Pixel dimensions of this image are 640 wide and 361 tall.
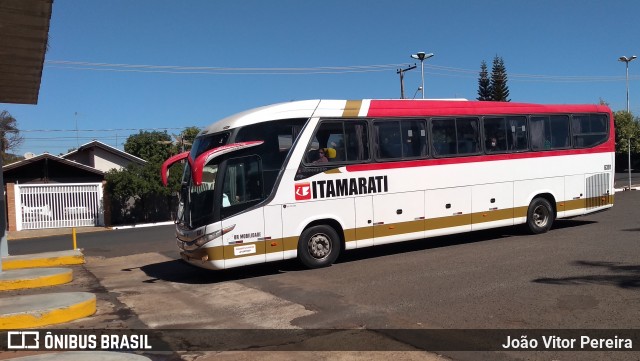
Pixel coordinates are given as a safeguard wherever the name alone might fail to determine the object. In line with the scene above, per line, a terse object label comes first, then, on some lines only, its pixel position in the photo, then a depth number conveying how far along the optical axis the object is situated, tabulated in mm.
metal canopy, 7832
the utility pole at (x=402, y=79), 37188
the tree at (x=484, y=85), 78438
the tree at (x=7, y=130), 50181
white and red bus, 10328
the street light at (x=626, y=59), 46562
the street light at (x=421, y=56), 33219
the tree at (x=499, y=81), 77400
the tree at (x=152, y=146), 42559
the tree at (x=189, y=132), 50544
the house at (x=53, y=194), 29375
